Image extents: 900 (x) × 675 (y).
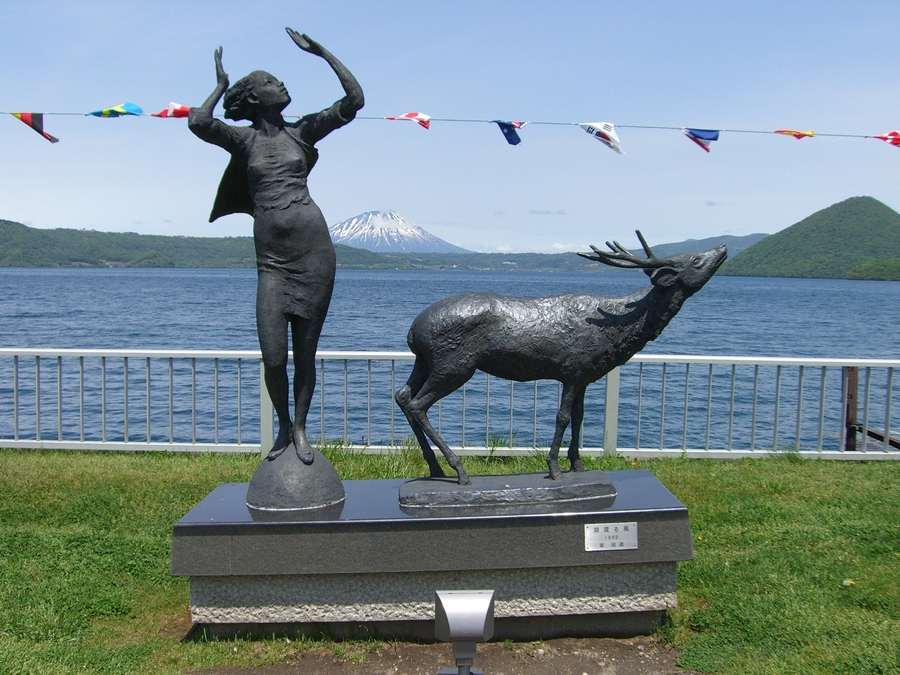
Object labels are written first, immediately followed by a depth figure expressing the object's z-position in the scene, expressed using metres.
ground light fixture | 2.75
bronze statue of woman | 4.62
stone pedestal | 4.34
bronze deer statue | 4.66
